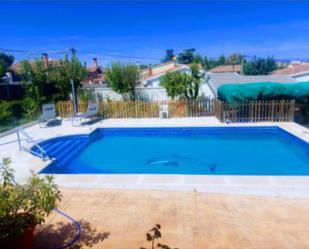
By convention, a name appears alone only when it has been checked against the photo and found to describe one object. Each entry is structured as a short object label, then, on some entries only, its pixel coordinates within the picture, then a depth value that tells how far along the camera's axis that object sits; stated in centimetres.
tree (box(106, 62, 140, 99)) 1491
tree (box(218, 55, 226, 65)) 6700
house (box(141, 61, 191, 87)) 2321
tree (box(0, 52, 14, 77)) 4650
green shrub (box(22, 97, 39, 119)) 1363
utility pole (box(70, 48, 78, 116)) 1414
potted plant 264
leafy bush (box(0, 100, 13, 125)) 1162
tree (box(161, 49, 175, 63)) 7288
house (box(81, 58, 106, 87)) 4178
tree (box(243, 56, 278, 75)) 4480
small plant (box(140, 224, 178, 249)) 215
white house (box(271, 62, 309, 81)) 2088
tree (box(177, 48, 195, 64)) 5494
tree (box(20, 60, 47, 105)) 1397
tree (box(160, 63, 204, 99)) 1397
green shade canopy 1150
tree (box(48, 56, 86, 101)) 1459
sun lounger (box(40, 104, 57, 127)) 1229
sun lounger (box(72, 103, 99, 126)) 1257
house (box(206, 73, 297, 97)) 1726
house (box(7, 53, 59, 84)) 2843
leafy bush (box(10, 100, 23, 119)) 1328
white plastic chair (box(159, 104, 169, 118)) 1370
